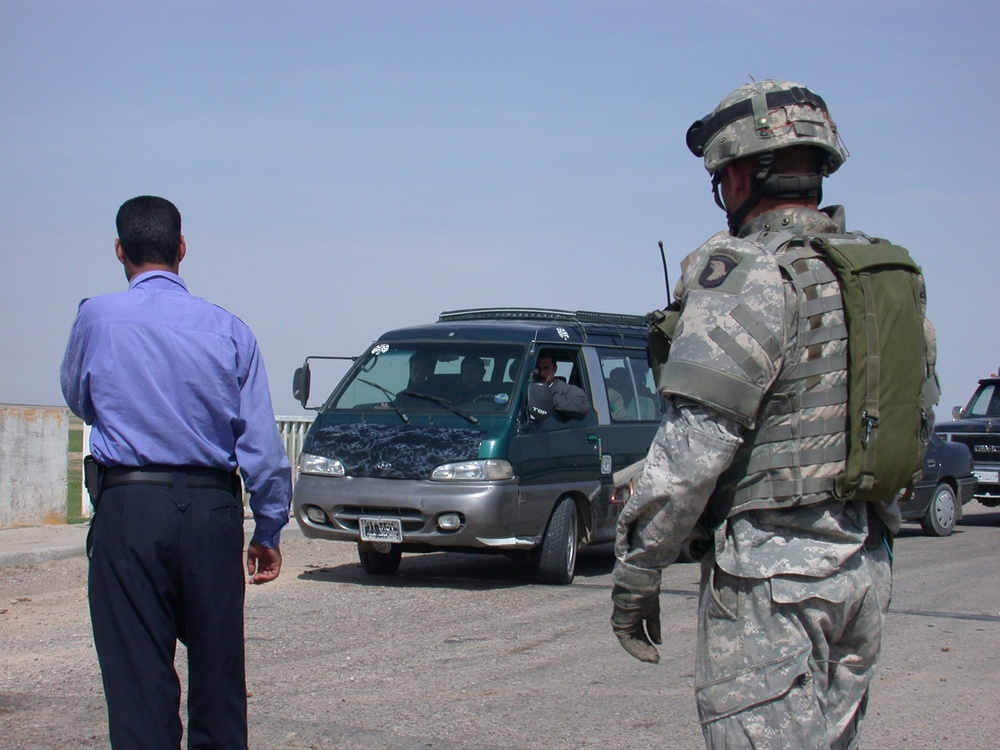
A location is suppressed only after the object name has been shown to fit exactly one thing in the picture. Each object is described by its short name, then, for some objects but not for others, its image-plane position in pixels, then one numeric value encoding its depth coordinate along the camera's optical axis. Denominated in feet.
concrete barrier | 39.60
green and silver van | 31.04
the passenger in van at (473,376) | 33.30
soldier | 8.81
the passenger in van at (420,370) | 33.88
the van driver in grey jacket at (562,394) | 33.53
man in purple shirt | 11.63
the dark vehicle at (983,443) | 55.93
